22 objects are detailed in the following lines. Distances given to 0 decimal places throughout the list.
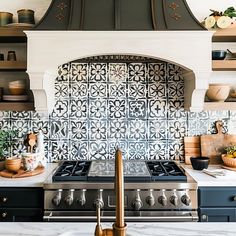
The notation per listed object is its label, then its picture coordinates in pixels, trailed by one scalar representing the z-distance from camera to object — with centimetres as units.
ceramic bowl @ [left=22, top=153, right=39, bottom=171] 217
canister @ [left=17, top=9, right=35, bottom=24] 242
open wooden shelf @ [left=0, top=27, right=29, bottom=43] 231
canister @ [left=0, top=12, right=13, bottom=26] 242
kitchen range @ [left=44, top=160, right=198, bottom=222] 193
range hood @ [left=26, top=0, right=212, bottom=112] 215
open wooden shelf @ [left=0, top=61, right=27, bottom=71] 231
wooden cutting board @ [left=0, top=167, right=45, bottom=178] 208
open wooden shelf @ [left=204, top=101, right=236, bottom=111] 232
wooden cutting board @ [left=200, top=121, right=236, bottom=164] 251
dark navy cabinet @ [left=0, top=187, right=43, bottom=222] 199
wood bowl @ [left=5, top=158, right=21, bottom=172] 216
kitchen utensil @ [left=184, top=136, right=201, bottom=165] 256
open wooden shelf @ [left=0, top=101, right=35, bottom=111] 234
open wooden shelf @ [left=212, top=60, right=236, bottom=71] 229
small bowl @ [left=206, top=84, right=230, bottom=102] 233
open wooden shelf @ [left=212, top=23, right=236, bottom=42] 231
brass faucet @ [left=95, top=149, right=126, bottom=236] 67
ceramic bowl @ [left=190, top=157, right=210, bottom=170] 226
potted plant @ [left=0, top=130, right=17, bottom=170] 236
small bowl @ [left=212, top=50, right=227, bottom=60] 234
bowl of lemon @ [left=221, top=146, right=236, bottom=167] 230
